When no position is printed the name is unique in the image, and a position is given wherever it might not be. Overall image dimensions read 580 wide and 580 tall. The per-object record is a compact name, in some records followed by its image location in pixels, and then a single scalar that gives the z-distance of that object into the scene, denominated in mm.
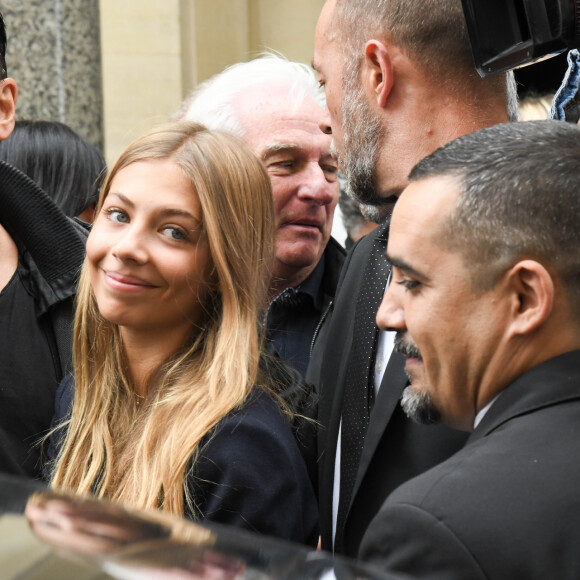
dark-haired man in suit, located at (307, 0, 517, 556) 2430
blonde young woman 2123
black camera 2158
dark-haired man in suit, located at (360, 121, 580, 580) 1458
